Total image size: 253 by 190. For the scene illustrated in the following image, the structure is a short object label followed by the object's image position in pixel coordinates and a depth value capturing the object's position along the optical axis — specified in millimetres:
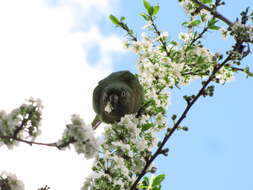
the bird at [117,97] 11091
